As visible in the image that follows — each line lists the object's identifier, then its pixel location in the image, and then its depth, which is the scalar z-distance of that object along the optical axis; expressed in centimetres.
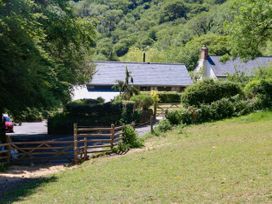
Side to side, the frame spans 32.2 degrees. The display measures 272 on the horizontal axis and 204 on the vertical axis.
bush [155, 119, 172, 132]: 2777
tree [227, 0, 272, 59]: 2617
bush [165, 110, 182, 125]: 2856
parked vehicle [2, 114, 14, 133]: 3422
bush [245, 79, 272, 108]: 3019
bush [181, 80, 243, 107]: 3067
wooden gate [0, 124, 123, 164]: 2034
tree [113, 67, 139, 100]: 4444
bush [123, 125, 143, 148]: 2291
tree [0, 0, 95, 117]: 2083
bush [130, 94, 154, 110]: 3901
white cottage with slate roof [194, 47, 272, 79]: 7044
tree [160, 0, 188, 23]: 19875
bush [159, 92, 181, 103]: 5338
